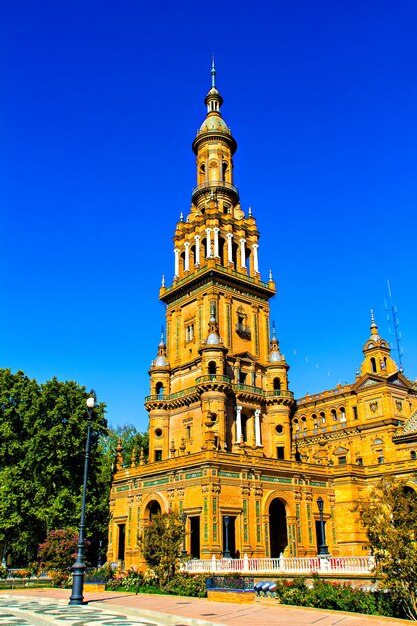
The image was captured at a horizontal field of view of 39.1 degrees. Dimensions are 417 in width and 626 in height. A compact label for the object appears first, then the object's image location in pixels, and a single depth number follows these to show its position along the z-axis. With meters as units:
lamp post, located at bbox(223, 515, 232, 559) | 32.74
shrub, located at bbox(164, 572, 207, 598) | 25.48
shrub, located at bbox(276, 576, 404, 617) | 18.80
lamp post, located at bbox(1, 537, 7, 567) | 48.89
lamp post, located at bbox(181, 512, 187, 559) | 37.92
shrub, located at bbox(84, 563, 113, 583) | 29.77
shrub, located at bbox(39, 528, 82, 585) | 36.38
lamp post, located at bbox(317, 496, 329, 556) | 29.59
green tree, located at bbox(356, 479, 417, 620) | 18.05
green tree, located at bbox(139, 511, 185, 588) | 27.86
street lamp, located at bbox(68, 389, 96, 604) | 22.31
